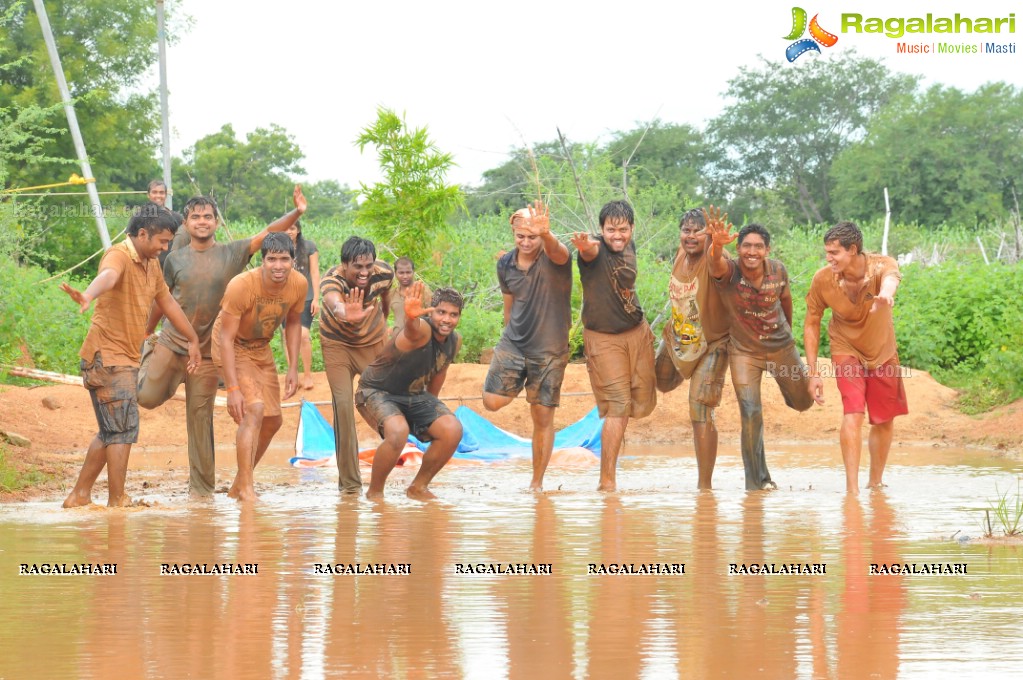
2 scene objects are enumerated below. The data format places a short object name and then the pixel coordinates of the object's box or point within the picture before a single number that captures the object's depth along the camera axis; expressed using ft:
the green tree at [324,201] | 169.89
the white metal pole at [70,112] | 61.67
